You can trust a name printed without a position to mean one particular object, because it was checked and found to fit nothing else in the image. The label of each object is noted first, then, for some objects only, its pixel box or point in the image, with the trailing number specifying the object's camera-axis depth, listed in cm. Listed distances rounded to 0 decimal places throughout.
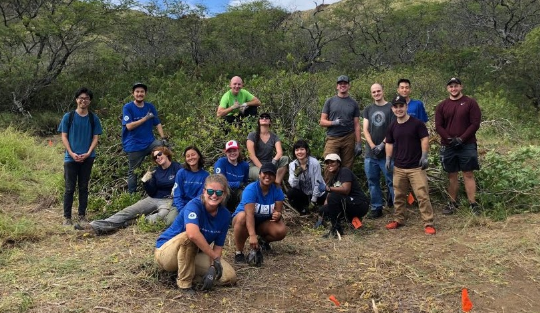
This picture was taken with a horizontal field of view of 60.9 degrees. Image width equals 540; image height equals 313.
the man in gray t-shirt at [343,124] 558
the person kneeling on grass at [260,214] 405
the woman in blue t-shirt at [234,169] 486
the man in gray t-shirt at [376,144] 539
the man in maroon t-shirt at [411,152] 491
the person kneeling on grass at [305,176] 503
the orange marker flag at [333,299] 341
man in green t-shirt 594
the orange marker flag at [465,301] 324
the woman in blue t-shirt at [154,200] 504
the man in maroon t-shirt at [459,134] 509
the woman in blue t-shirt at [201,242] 346
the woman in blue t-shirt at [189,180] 458
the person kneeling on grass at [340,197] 490
